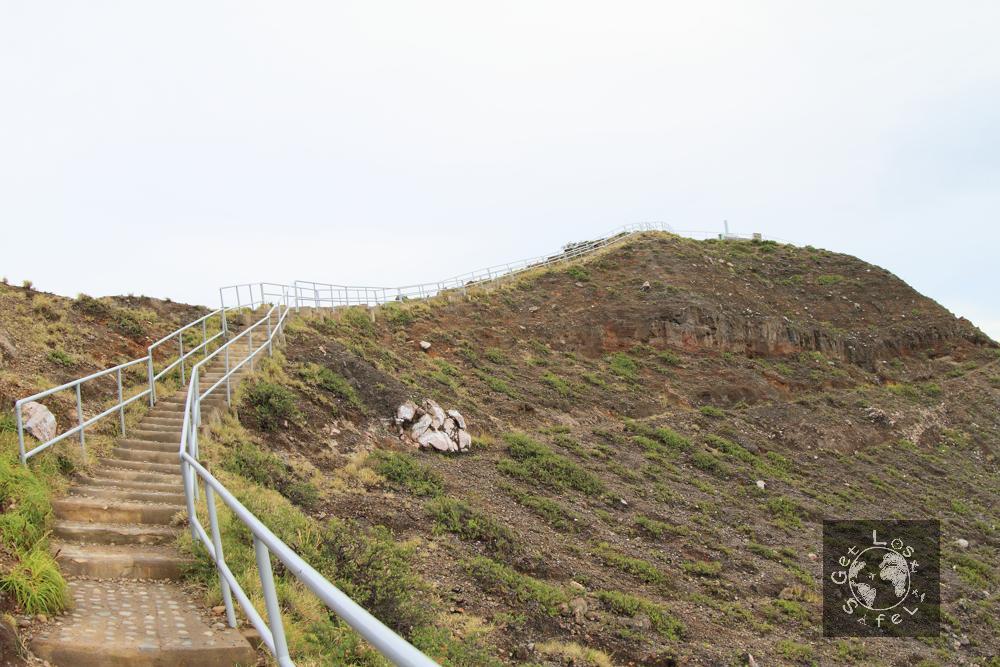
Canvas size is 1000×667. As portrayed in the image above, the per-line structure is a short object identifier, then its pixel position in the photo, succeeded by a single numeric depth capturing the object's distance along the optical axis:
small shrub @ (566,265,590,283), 40.72
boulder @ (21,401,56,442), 8.55
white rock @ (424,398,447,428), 17.95
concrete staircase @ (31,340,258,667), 4.14
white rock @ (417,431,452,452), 17.17
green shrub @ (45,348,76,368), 13.81
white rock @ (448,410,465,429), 18.73
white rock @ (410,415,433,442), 17.20
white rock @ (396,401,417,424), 17.34
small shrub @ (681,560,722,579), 14.36
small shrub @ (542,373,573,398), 26.42
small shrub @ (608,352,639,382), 30.72
